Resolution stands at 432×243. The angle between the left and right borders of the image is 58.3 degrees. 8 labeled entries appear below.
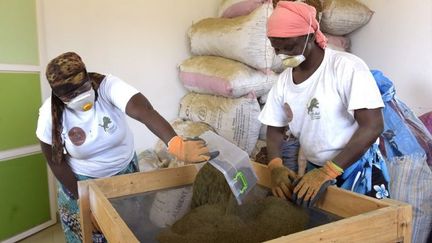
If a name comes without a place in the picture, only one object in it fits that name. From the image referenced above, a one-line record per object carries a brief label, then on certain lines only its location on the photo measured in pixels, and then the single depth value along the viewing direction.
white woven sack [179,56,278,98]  1.86
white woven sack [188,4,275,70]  1.81
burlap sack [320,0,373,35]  1.86
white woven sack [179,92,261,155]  1.88
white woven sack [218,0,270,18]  1.92
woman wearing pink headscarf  0.89
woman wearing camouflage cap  1.05
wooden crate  0.62
